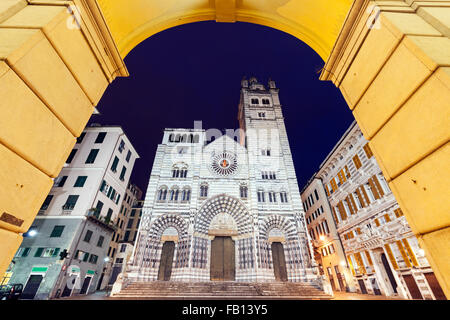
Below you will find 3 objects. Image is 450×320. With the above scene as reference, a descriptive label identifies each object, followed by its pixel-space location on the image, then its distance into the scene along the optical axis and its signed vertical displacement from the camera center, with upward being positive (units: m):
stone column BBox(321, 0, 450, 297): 1.72 +1.59
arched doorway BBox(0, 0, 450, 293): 1.72 +1.67
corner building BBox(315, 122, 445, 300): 11.70 +3.49
